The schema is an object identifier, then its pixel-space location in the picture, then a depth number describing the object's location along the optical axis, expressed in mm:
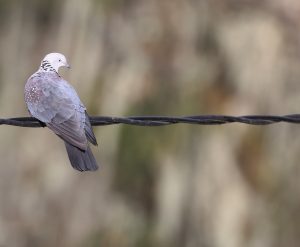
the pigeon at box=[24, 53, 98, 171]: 12398
